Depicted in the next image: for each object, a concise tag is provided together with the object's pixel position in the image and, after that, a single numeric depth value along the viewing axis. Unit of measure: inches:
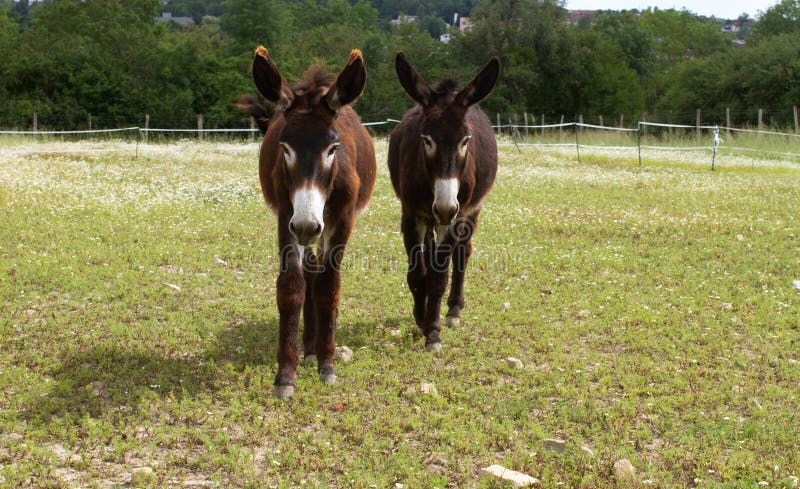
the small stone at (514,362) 217.9
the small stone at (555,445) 161.9
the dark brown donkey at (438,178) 210.7
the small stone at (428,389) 195.1
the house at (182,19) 6226.4
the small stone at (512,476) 143.7
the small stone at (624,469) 147.2
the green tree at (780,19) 2472.9
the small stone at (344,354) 220.8
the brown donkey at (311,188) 174.4
